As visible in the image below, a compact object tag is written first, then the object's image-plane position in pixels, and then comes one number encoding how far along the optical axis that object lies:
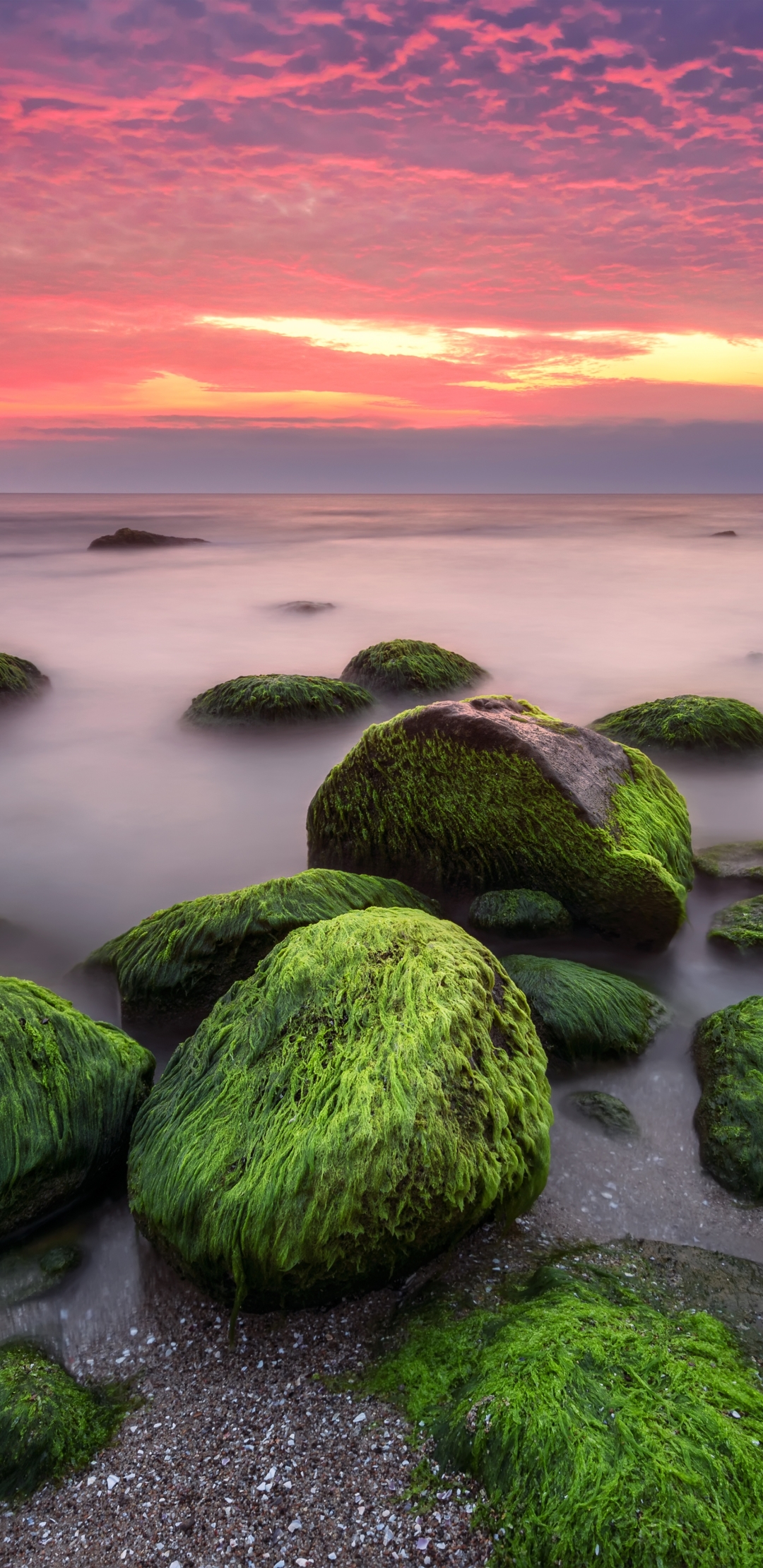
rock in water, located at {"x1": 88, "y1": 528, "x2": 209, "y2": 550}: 28.12
